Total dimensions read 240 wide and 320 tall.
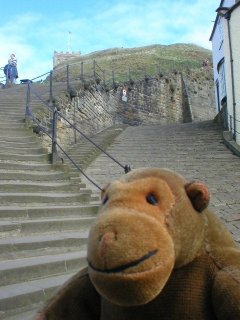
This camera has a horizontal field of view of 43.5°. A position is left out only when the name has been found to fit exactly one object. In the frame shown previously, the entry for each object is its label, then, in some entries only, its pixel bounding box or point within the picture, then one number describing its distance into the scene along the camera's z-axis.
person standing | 13.99
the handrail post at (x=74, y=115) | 10.92
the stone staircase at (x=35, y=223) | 2.92
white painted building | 10.28
